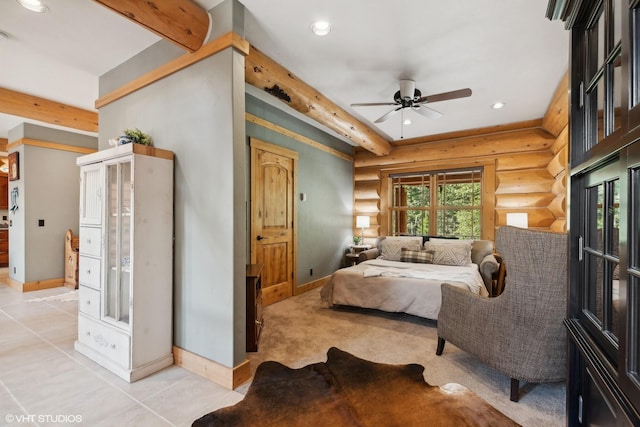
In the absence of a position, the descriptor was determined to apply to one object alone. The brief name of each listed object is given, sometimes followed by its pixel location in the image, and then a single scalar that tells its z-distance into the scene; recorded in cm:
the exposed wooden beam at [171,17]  186
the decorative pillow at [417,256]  450
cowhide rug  132
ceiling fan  304
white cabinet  222
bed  340
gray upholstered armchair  183
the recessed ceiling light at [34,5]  211
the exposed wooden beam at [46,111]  368
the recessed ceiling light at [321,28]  235
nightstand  581
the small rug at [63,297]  421
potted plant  240
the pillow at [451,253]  437
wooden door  395
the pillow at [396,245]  477
